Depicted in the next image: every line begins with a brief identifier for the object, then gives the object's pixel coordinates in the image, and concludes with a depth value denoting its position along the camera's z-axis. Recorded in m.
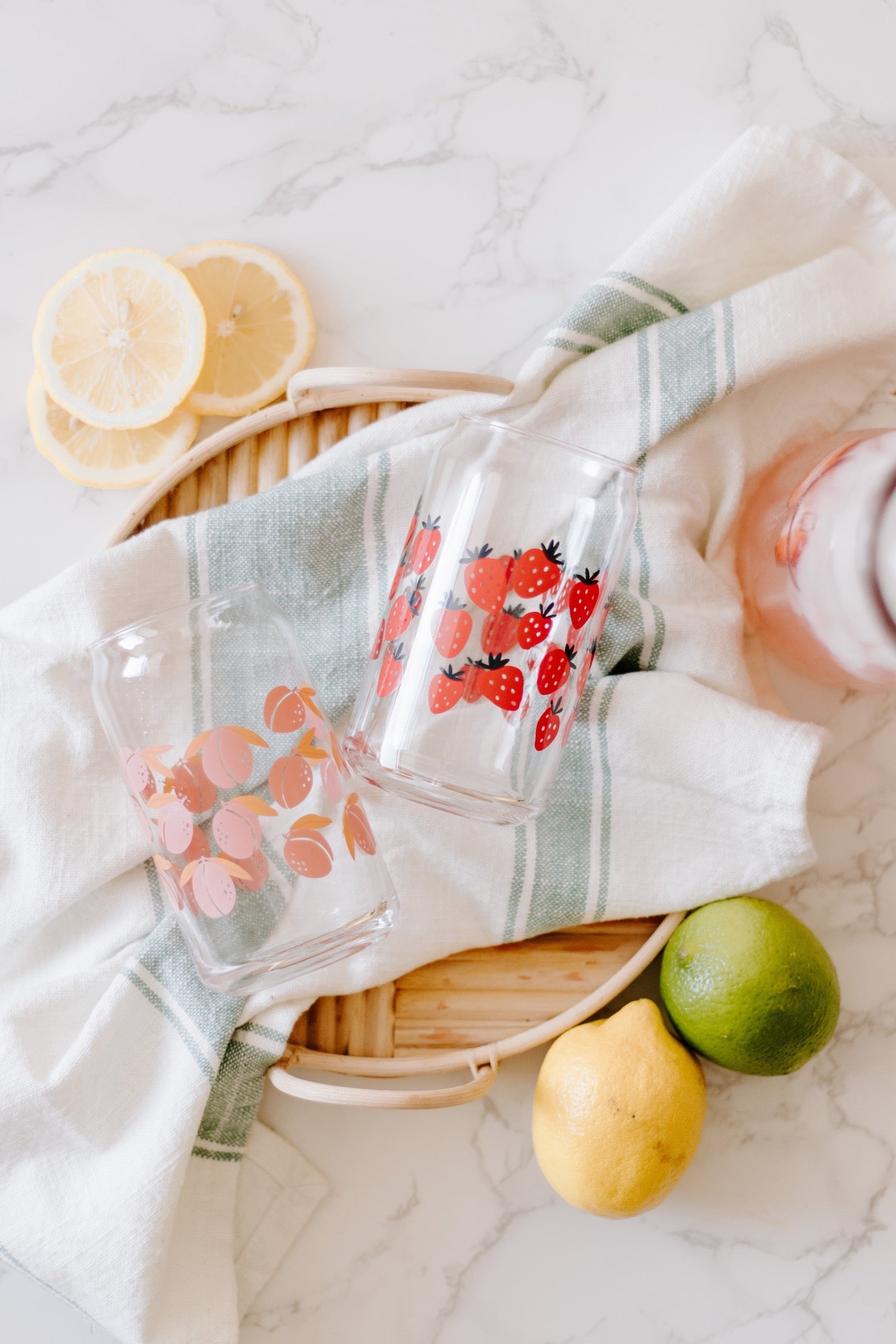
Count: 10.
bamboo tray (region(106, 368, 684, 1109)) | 0.78
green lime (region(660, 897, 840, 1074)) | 0.72
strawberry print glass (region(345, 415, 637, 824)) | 0.67
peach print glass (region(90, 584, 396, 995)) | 0.66
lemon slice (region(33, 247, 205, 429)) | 0.81
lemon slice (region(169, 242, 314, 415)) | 0.84
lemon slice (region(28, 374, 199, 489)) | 0.84
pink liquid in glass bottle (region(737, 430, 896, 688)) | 0.70
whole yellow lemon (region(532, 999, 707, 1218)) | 0.72
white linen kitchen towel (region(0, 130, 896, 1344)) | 0.74
